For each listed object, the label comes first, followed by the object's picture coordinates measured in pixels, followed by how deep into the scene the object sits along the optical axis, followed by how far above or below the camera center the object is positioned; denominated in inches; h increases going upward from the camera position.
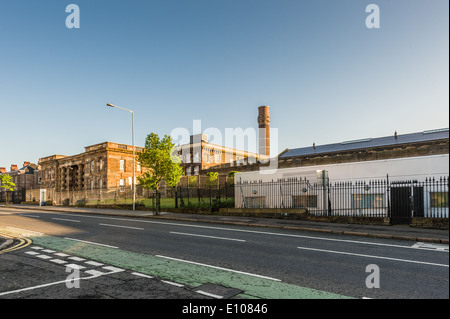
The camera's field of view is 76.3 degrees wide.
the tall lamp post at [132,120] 1172.2 +219.7
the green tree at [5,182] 2031.6 -45.4
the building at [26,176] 3211.1 -5.7
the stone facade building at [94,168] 2153.1 +53.4
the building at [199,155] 2551.7 +169.3
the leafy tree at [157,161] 959.6 +41.8
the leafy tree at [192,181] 1722.4 -47.8
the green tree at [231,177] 1502.3 -24.7
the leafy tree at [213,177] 1687.9 -28.5
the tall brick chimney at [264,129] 2176.4 +328.3
